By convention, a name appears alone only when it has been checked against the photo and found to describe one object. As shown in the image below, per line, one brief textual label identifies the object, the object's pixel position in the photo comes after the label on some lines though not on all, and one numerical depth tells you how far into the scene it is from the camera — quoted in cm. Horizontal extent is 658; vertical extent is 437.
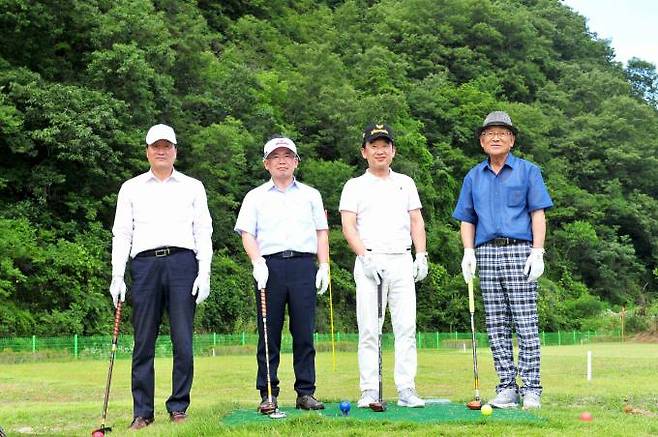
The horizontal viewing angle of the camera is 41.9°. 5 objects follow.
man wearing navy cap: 701
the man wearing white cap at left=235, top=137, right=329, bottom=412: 695
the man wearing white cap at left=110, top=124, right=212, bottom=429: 664
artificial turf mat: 606
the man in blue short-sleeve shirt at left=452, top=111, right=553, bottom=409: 704
